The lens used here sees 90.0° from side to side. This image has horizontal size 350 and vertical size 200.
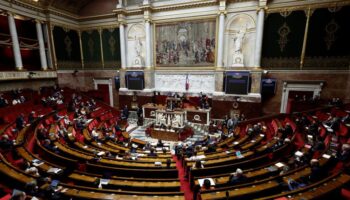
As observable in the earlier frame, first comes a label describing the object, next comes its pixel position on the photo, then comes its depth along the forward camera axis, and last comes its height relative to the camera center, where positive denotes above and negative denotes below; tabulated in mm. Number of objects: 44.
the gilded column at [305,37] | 13164 +2281
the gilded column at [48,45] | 17469 +2271
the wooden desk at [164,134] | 12031 -4599
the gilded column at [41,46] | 16734 +2138
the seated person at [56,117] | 11688 -3247
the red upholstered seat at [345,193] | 4021 -2904
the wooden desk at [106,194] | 4296 -3127
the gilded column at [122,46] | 18156 +2292
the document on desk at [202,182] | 5008 -3251
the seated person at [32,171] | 4992 -2893
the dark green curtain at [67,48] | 18391 +2215
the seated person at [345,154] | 5296 -2599
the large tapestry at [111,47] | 19297 +2275
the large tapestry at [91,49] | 20109 +2218
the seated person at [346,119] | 8419 -2501
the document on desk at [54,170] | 5219 -3047
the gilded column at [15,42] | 14371 +2178
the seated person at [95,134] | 9541 -3716
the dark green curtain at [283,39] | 13641 +2247
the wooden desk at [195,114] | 14891 -3990
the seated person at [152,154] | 7580 -3701
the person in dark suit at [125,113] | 15288 -4004
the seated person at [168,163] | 6020 -3245
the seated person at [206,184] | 4715 -3103
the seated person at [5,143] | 6477 -2766
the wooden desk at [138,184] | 4871 -3271
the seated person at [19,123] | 9333 -2890
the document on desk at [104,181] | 5055 -3272
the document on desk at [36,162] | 5623 -3036
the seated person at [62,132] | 9080 -3342
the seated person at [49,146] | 7002 -3128
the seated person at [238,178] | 4941 -3079
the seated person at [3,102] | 11559 -2256
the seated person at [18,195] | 3469 -2497
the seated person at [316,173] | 4664 -2785
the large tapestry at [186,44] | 15991 +2286
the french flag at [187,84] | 16875 -1529
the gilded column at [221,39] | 14924 +2438
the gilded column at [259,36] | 13922 +2524
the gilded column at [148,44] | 17094 +2352
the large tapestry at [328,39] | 12398 +2032
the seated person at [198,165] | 5973 -3267
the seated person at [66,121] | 11270 -3448
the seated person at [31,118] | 10359 -2962
